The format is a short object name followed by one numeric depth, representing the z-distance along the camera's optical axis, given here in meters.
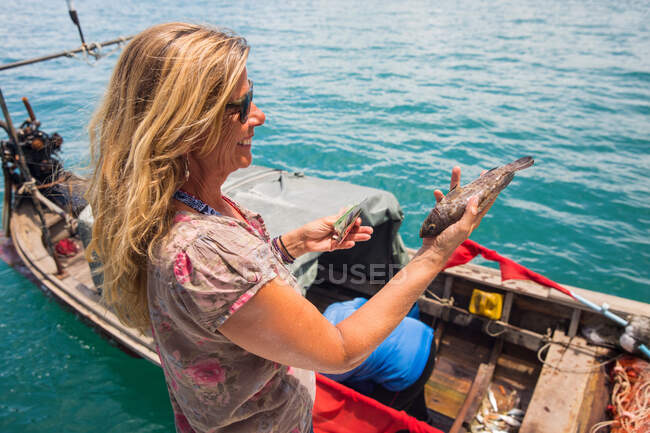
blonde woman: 1.35
